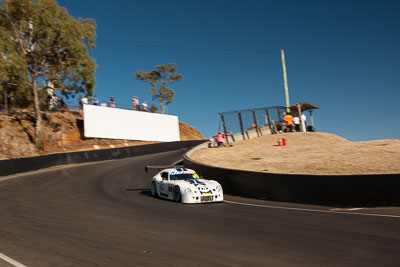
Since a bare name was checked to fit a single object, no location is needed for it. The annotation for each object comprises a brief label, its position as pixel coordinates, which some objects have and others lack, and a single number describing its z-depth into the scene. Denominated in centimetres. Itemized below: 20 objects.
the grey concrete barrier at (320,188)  1103
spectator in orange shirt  3369
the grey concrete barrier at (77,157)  2461
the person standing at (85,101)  4148
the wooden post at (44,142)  3824
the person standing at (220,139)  2838
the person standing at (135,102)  4874
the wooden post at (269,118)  3314
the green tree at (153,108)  6638
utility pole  3657
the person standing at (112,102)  4462
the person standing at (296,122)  3375
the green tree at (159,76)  7381
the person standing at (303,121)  3406
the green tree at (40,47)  3469
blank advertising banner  4122
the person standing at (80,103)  4518
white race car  1268
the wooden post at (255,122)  3197
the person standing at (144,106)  5093
